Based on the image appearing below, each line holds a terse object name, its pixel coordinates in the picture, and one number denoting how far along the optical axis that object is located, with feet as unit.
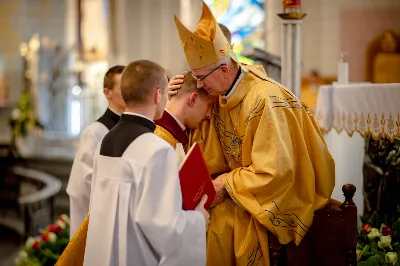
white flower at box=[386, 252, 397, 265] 11.47
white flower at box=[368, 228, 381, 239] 12.68
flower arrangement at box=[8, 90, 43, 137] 37.27
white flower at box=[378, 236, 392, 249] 12.24
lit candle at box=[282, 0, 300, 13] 15.37
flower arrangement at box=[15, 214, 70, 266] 16.74
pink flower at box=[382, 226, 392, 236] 12.73
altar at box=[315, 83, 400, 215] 12.75
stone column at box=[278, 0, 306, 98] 15.44
